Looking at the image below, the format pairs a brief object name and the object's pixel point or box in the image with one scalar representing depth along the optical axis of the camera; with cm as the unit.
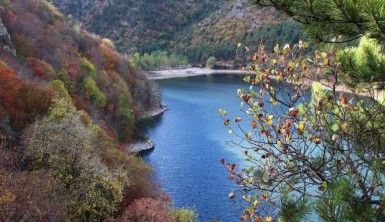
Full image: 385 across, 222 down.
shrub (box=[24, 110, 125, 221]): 2716
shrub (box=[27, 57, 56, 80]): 4818
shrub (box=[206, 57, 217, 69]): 15725
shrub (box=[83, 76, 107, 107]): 5684
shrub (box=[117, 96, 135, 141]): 5930
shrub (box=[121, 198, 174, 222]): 2819
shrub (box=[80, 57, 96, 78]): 6031
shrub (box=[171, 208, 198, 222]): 3197
